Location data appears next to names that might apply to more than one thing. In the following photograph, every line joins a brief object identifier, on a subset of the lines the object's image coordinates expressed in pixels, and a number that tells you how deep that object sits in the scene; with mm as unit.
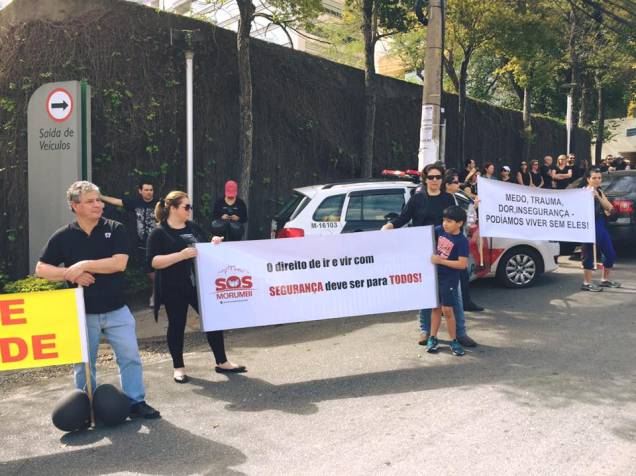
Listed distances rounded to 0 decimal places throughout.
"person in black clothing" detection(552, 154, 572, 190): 14164
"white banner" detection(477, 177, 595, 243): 8531
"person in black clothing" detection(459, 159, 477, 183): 11666
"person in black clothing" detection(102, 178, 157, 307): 8469
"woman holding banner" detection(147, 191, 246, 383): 5398
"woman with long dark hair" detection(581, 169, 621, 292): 8742
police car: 8258
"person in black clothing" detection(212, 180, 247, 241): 8766
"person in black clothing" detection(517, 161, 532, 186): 13562
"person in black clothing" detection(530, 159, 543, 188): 13951
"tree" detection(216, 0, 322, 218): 10234
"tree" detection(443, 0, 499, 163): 15531
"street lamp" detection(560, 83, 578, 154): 20766
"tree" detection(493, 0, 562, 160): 15703
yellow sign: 4477
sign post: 8438
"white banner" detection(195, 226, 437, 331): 5746
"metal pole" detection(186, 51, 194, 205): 9500
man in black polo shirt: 4512
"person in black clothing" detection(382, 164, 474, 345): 6664
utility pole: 9953
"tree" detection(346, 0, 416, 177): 14141
